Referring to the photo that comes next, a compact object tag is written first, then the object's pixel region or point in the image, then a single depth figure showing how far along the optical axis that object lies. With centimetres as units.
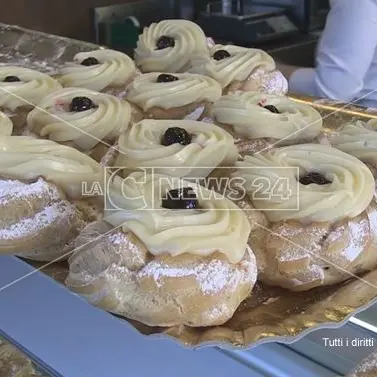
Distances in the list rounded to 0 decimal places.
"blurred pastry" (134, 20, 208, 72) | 47
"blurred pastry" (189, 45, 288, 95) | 44
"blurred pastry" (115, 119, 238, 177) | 30
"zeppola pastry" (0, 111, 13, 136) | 33
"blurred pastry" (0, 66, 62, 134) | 39
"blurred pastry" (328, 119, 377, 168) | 31
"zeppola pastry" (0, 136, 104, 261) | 28
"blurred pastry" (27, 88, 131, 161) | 35
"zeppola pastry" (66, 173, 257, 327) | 23
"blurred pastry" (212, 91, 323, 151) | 35
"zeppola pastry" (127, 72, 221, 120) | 39
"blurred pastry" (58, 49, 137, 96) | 43
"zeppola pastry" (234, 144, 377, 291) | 26
